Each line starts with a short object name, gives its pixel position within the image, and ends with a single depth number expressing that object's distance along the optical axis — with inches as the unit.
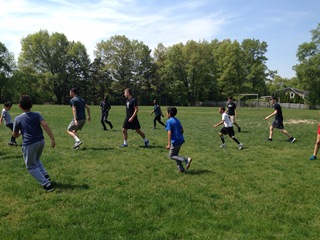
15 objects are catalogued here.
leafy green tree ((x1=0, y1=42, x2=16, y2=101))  2898.6
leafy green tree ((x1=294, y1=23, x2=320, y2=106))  2417.9
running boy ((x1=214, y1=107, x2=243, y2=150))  446.9
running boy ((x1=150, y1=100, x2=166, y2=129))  719.7
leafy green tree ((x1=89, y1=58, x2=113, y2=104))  2938.0
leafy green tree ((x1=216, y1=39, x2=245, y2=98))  2746.1
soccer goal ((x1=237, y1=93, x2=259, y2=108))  2775.6
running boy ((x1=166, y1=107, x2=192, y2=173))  295.3
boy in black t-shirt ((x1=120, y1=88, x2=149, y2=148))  426.3
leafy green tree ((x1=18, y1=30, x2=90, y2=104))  2733.8
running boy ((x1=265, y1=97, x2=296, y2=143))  522.6
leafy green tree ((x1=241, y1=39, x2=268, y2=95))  2792.8
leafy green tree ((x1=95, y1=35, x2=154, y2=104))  2859.3
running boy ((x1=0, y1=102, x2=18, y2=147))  447.3
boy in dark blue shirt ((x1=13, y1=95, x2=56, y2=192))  237.3
